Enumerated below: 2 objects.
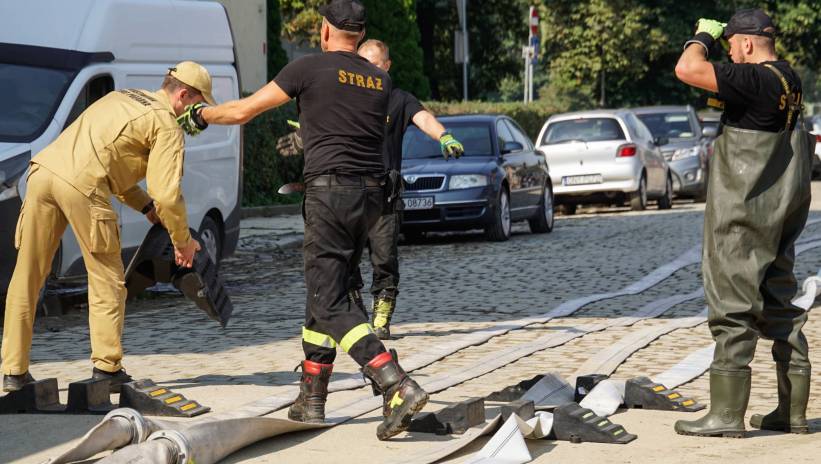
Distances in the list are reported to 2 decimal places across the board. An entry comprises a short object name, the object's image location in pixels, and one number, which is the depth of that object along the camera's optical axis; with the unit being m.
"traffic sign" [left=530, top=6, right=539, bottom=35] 45.82
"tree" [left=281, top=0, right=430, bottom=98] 43.69
